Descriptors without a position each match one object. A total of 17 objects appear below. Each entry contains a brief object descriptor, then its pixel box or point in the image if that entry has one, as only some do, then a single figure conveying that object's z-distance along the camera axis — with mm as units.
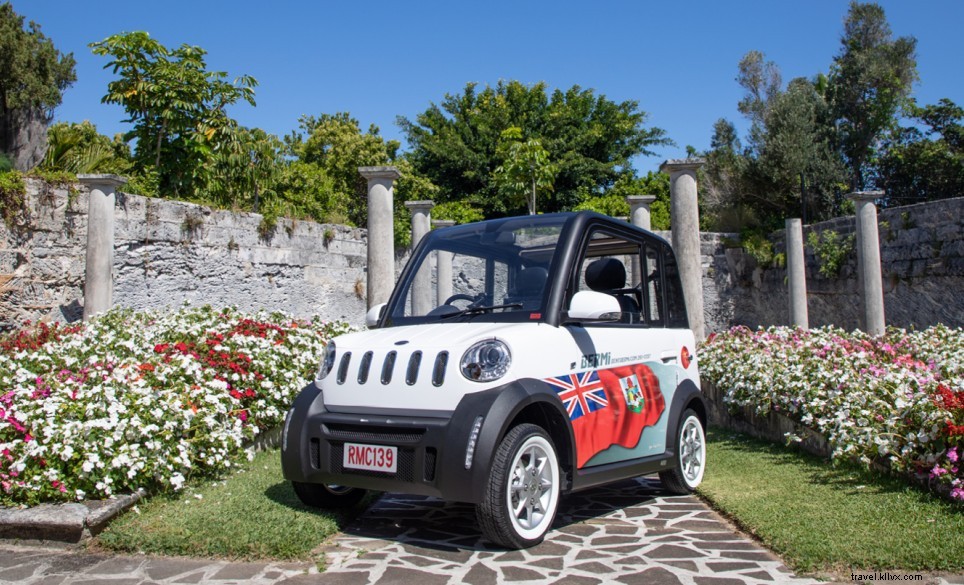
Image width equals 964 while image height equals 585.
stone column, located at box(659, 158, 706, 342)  10477
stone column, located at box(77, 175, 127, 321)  10617
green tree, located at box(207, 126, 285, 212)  13953
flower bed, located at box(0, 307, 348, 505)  4594
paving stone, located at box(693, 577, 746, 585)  3581
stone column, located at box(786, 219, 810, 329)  15609
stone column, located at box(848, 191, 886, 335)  13211
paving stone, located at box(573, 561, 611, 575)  3785
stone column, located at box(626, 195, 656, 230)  13203
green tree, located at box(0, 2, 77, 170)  22422
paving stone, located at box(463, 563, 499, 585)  3613
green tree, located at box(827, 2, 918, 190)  26484
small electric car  3977
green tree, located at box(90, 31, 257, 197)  12938
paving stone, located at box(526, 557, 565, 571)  3840
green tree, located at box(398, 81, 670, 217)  28719
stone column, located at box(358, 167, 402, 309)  11297
